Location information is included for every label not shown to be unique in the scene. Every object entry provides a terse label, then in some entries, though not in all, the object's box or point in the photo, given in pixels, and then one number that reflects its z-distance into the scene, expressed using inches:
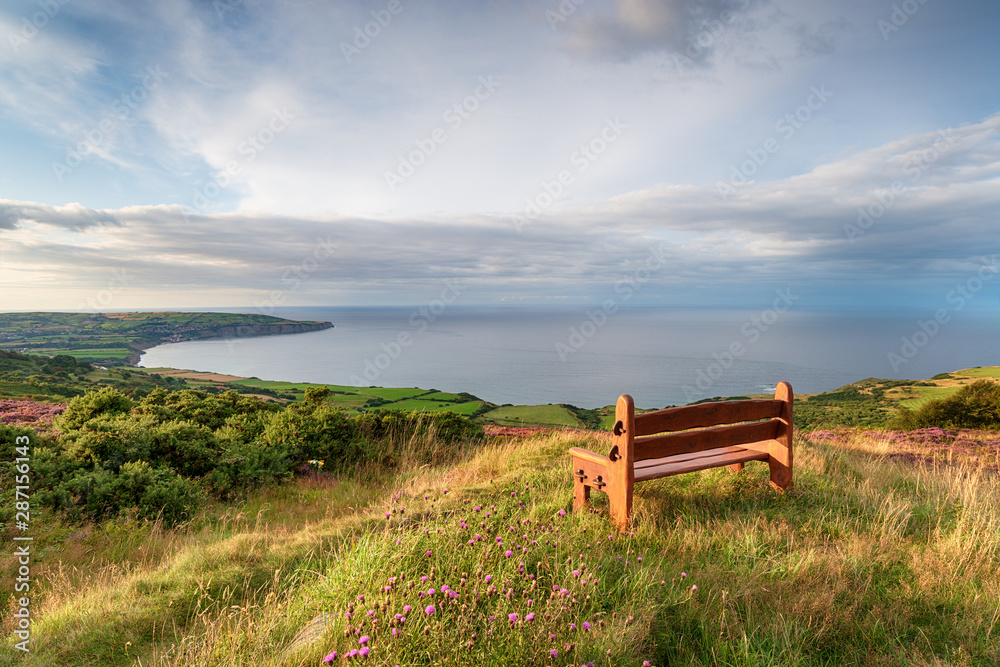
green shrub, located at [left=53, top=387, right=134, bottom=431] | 280.5
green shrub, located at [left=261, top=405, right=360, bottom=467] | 307.3
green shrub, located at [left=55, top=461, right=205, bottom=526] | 207.6
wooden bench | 165.3
